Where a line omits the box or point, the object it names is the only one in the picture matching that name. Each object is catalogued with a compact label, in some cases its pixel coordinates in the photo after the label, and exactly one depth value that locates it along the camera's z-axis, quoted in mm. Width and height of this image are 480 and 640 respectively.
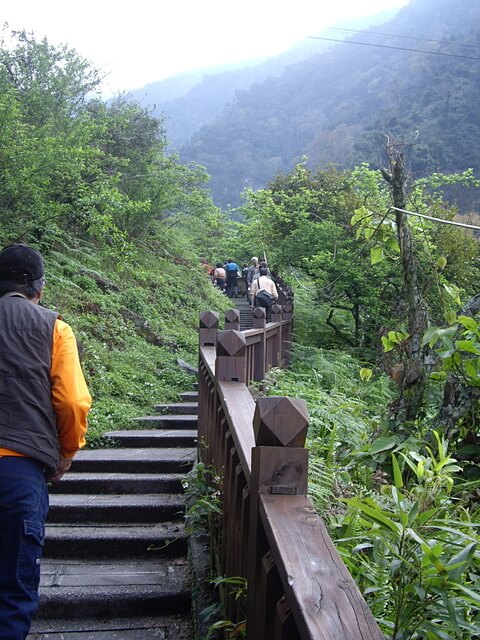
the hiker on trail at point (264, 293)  13820
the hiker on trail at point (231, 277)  27047
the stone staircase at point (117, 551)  3641
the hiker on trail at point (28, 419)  2480
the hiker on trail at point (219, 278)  25609
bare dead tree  3918
